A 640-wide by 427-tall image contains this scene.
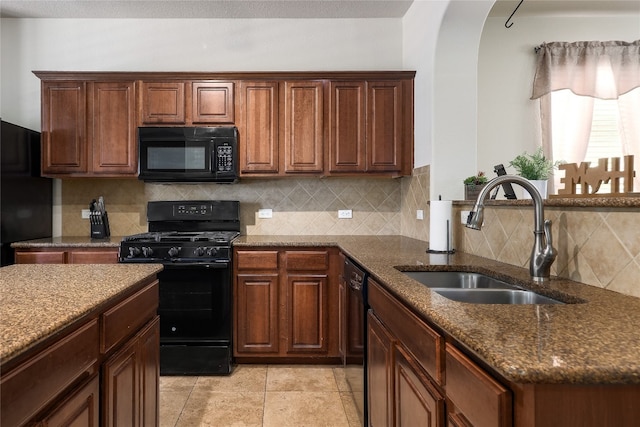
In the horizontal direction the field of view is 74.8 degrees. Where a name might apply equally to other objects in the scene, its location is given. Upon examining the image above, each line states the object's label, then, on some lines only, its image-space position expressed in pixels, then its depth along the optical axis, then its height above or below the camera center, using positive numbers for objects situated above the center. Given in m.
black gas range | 2.89 -0.62
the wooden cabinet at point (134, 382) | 1.32 -0.61
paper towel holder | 2.35 -0.22
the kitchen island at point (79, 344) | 0.88 -0.35
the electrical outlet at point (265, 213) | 3.63 -0.02
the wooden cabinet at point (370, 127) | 3.26 +0.66
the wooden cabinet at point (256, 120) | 3.24 +0.71
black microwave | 3.18 +0.45
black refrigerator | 2.93 +0.15
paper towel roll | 2.33 -0.08
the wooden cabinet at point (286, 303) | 3.02 -0.66
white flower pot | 2.11 +0.14
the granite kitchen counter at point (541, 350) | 0.70 -0.26
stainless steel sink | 1.47 -0.30
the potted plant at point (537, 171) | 2.12 +0.21
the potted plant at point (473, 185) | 2.52 +0.16
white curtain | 3.55 +1.05
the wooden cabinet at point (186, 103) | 3.22 +0.84
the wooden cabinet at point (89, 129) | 3.22 +0.63
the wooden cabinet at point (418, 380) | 0.83 -0.44
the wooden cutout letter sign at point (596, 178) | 1.47 +0.13
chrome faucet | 1.49 -0.08
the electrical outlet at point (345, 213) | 3.63 -0.01
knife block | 3.37 -0.11
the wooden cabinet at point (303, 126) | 3.25 +0.66
